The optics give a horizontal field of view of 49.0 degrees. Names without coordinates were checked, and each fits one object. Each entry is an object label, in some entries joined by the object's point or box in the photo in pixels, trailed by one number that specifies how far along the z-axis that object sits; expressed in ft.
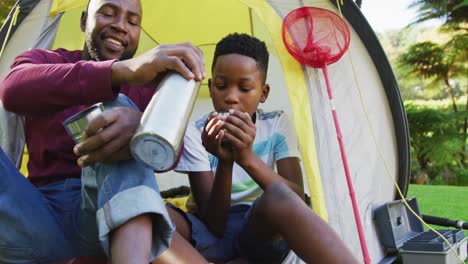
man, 2.91
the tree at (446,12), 29.75
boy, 3.83
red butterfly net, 5.58
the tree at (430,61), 31.17
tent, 5.44
